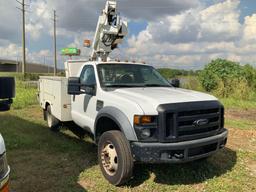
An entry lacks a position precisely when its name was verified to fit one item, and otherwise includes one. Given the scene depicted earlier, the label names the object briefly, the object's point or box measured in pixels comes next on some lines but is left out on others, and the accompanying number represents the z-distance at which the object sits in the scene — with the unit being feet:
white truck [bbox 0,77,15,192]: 5.14
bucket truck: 9.19
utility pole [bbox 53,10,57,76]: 96.47
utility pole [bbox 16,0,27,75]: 80.01
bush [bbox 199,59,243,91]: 46.70
